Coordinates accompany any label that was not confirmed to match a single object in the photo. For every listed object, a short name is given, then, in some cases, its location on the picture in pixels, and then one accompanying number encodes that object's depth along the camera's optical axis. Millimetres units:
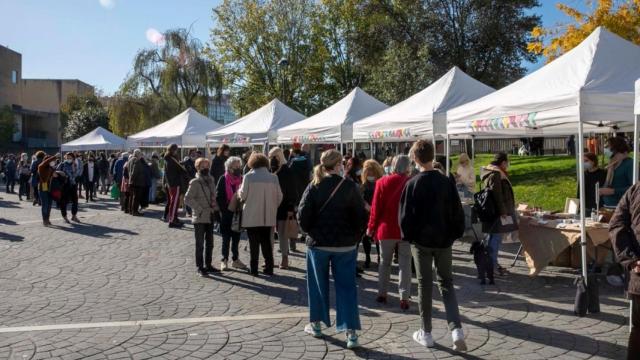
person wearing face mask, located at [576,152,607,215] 7820
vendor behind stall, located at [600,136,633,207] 7145
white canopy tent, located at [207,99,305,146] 15625
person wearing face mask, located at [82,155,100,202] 19203
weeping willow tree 31734
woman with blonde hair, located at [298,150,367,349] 4754
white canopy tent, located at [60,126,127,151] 23781
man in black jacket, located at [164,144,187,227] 12445
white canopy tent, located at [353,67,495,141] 9961
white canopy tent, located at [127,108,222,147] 18234
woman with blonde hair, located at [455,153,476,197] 10281
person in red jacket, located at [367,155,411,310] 5855
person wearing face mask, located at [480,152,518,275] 7023
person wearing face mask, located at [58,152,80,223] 13008
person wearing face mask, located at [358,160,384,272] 7105
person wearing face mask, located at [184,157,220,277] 7535
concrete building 55812
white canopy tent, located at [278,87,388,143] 13017
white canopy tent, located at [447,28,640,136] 5949
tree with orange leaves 17359
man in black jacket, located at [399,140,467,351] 4656
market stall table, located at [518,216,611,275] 6719
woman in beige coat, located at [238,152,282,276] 7207
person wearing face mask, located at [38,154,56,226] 12656
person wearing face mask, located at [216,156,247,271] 7934
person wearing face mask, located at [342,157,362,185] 8195
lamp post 35375
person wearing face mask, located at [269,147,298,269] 8203
